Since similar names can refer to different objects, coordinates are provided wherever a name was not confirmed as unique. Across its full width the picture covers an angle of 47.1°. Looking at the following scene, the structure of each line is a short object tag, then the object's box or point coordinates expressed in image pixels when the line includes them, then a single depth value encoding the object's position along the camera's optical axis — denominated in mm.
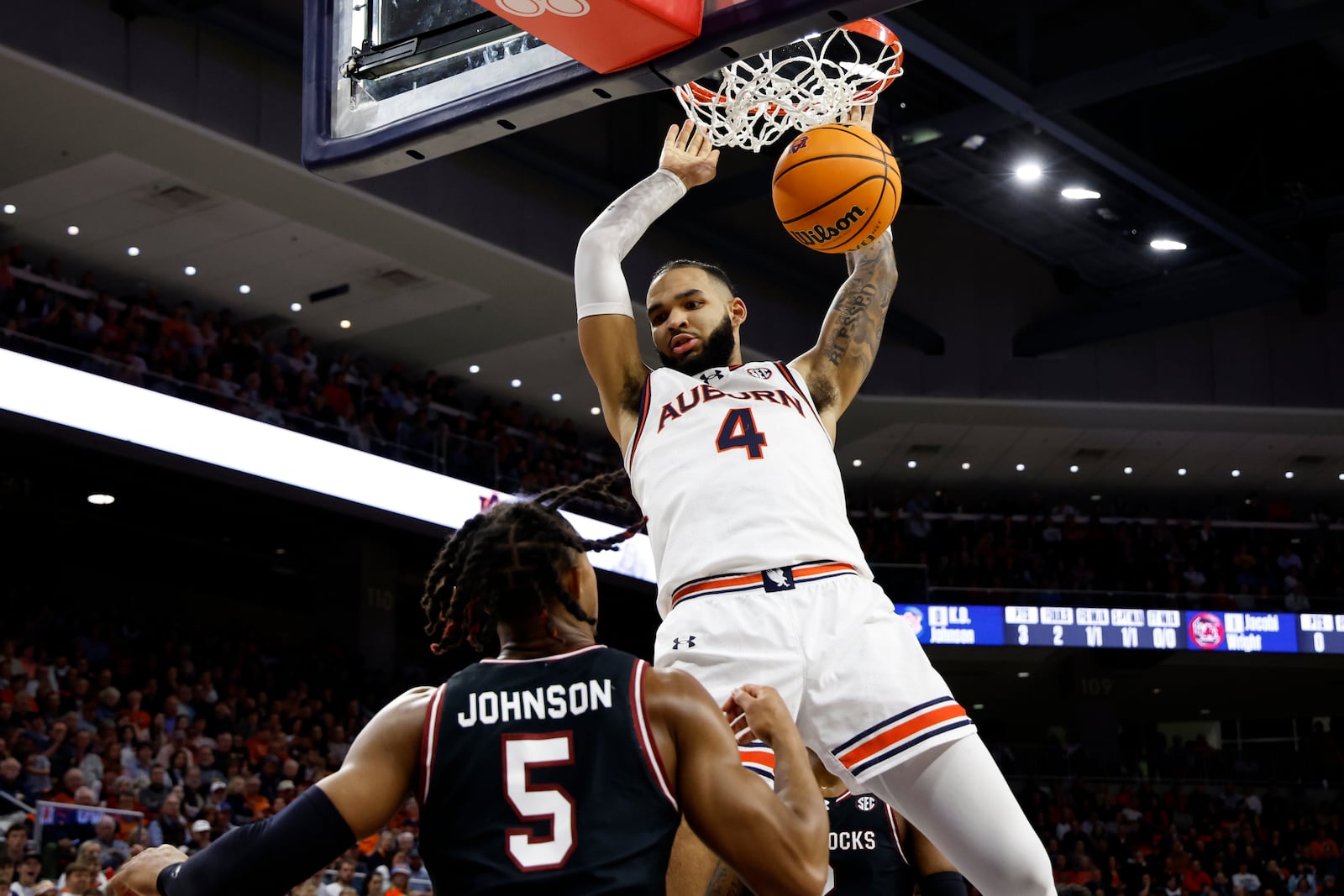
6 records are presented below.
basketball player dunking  3555
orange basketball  4445
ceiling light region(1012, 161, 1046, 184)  19016
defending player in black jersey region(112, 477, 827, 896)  2445
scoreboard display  23000
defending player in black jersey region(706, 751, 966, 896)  4938
